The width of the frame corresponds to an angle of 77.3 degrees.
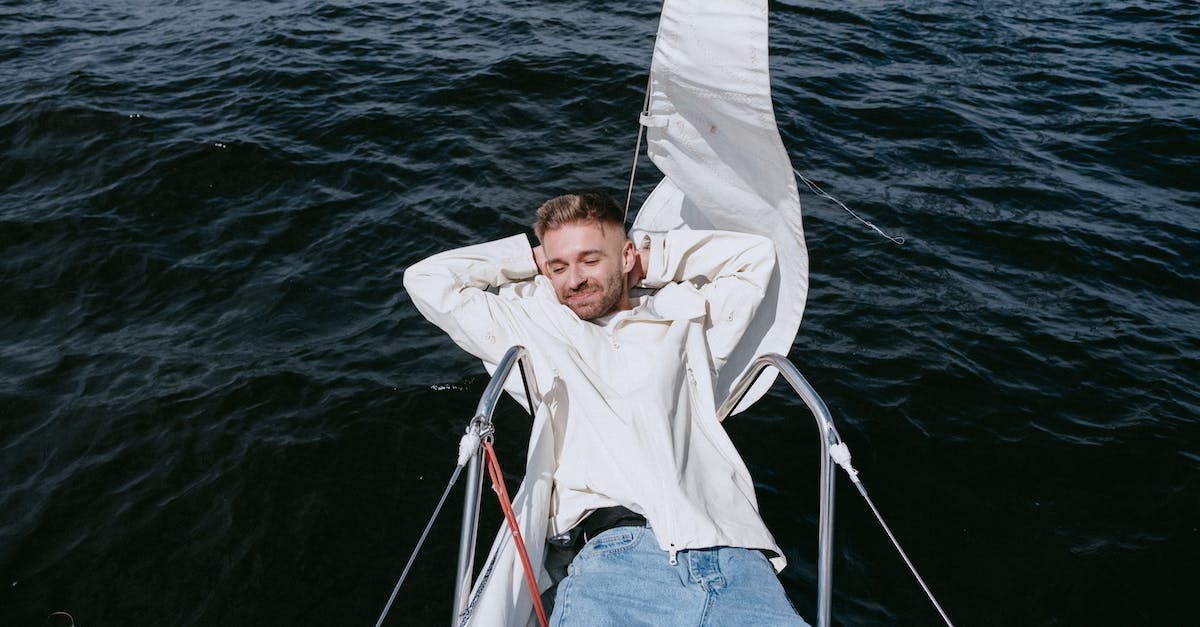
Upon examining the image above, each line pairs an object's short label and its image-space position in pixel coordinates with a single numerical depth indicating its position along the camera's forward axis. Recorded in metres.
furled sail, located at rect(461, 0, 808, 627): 3.68
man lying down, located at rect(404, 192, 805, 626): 2.77
